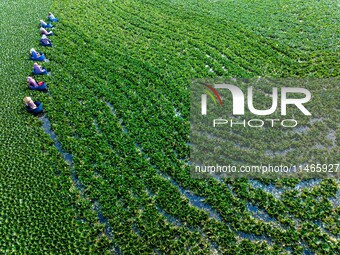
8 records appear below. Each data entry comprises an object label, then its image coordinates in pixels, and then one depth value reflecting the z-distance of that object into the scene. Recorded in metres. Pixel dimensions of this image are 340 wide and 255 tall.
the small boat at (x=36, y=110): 12.85
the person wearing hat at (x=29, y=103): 12.74
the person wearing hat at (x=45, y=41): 17.42
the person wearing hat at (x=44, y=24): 18.95
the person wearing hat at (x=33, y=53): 16.06
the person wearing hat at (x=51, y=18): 19.92
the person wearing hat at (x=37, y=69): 15.07
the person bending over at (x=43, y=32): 18.17
